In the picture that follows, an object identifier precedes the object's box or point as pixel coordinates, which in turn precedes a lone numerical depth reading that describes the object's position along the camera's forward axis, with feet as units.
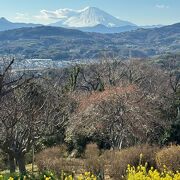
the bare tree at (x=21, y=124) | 55.21
